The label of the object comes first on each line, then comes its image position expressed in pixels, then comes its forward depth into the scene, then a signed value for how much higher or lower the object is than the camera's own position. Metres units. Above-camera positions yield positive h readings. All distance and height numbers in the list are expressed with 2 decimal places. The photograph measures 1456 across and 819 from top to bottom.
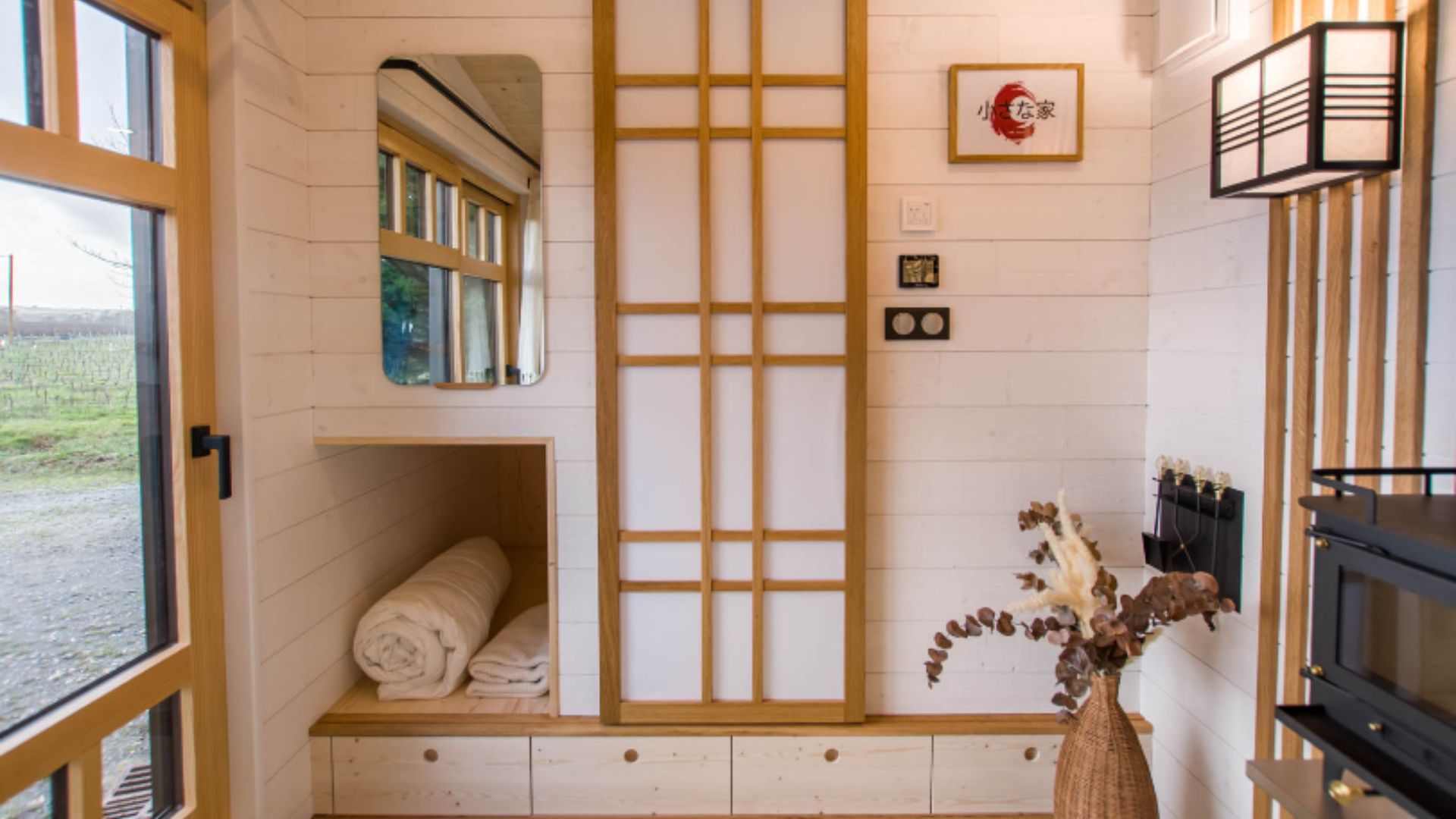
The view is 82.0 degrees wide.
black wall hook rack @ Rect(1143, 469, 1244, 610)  1.85 -0.38
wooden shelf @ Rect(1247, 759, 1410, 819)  1.19 -0.63
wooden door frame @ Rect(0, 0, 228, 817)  1.51 -0.09
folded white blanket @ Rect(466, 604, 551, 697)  2.34 -0.84
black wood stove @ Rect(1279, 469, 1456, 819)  1.02 -0.37
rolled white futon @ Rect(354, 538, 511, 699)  2.30 -0.74
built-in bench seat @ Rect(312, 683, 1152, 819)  2.18 -1.03
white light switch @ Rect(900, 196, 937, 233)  2.17 +0.41
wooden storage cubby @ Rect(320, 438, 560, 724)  3.08 -0.57
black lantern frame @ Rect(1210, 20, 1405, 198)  1.36 +0.44
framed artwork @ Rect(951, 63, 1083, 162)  2.14 +0.66
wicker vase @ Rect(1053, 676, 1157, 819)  1.81 -0.87
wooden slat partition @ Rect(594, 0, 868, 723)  2.09 +0.04
